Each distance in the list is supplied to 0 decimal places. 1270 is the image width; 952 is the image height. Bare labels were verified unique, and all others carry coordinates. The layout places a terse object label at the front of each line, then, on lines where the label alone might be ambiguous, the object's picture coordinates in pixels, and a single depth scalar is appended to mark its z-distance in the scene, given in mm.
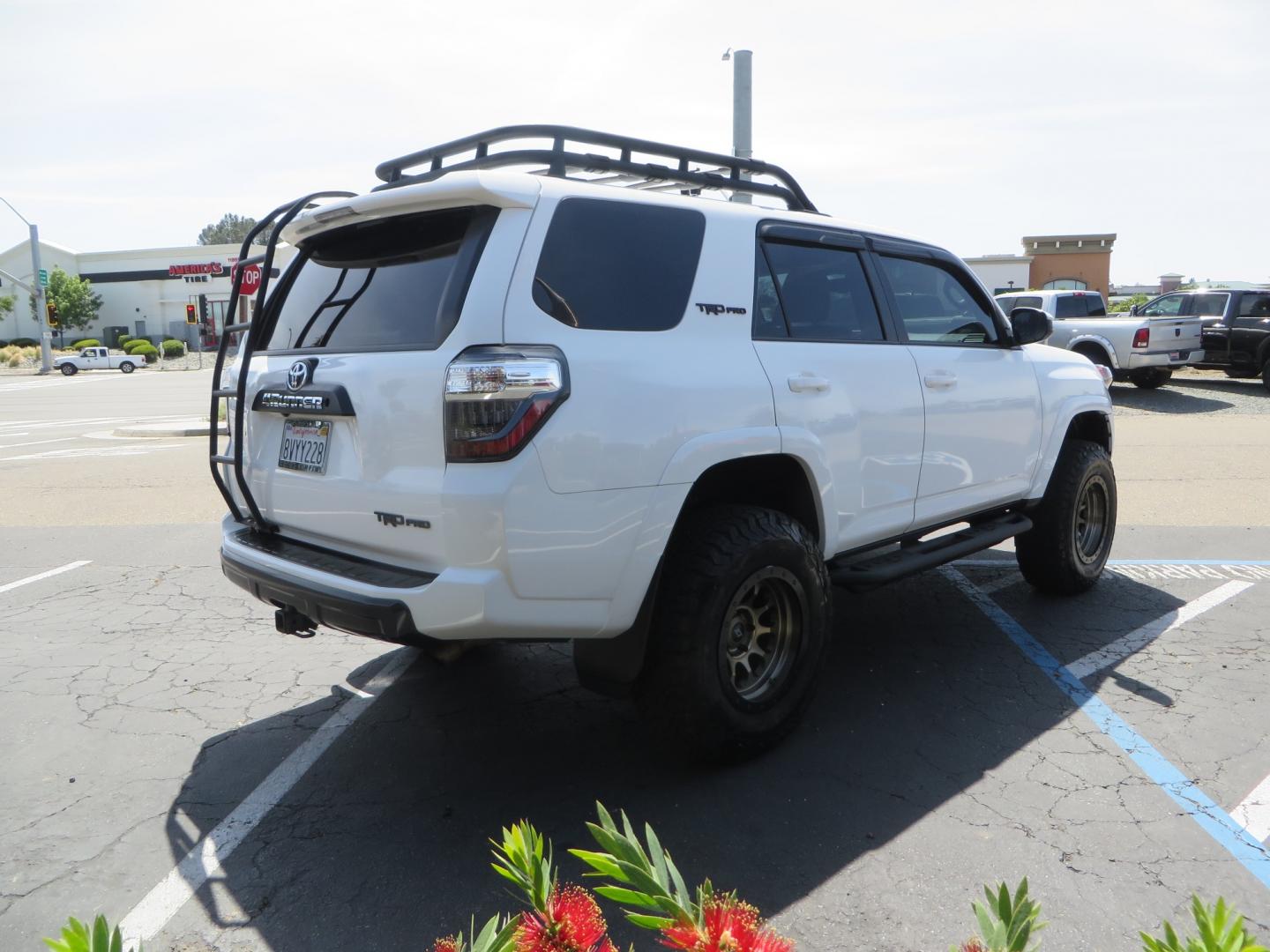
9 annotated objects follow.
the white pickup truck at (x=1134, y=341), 17734
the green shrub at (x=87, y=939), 771
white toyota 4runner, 2908
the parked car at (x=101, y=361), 48031
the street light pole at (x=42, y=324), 46250
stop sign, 13805
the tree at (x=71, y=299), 67000
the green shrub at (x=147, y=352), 56375
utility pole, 12125
